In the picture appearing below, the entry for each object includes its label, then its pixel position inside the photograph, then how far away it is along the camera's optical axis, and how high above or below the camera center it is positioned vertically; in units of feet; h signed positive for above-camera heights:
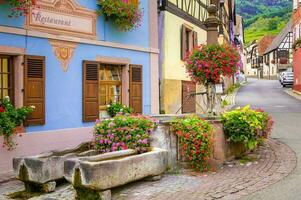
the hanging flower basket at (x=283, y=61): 219.49 +16.01
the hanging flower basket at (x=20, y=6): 28.09 +5.60
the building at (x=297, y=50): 114.05 +11.28
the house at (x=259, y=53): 290.15 +28.07
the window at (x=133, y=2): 37.63 +7.94
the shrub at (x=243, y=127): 30.86 -2.20
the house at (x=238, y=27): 203.60 +32.27
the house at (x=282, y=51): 213.46 +20.95
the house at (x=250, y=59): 330.95 +26.26
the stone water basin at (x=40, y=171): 23.65 -3.93
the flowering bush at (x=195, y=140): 27.55 -2.73
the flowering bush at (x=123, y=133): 26.47 -2.24
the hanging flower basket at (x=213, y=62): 31.91 +2.33
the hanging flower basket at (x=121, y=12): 36.52 +6.74
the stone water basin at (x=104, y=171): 20.74 -3.66
